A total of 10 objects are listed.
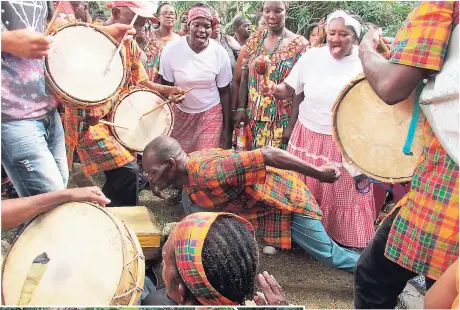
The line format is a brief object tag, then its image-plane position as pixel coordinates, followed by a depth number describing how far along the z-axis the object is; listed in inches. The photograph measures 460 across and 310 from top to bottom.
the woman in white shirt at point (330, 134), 130.2
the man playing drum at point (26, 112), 88.2
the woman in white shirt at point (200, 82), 160.1
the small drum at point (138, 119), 143.9
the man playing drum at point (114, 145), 131.5
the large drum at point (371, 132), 82.4
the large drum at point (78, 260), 70.1
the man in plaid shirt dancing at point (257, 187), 96.9
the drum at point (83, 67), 97.1
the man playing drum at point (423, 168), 61.1
